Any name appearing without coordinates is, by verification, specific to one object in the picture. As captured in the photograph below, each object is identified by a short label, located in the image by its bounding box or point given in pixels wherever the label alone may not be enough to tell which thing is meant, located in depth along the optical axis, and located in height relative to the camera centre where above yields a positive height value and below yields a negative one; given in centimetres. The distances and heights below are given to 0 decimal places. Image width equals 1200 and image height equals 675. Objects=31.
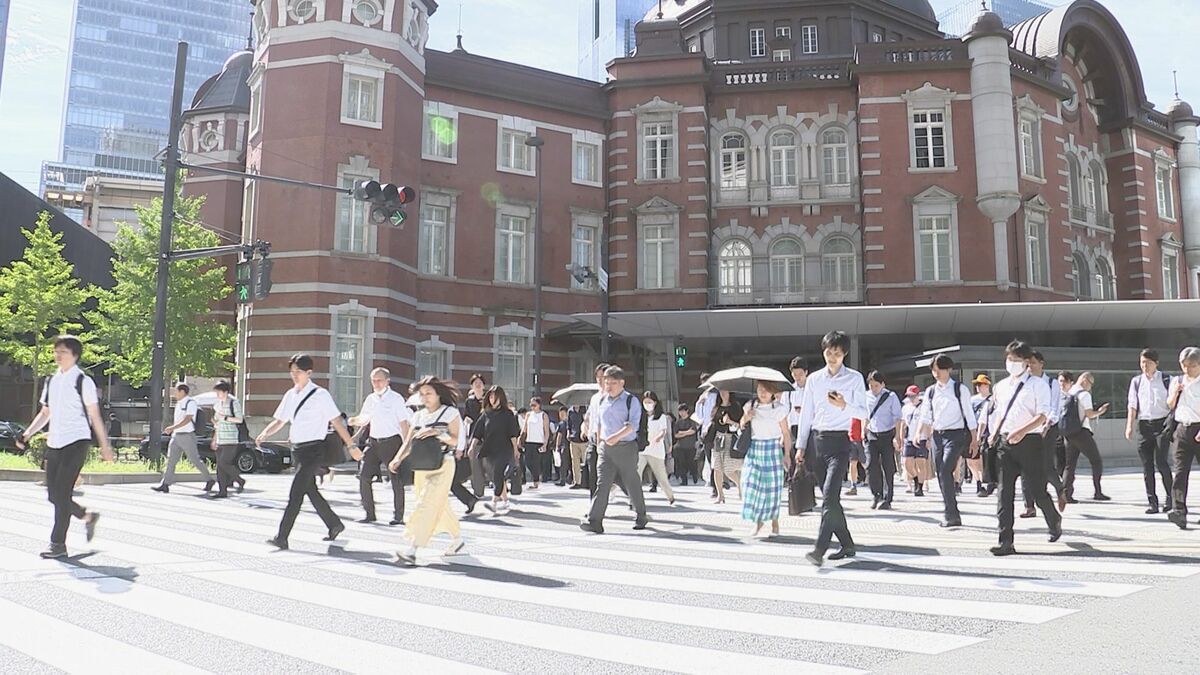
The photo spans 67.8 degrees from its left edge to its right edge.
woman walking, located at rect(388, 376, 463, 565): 763 -26
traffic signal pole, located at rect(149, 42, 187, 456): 1666 +335
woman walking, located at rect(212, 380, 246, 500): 1377 +1
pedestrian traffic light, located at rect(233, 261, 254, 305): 1636 +281
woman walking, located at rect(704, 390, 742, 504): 1255 +1
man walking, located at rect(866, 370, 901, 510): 1198 -3
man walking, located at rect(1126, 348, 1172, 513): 1015 +29
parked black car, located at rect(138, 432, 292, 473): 2217 -51
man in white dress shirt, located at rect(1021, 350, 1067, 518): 777 +8
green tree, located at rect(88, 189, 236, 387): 2780 +394
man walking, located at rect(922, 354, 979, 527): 946 +17
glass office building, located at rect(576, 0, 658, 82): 10075 +4756
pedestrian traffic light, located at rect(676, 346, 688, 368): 2345 +215
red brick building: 2569 +806
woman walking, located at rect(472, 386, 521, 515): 1131 +6
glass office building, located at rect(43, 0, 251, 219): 11269 +4566
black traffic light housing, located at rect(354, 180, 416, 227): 1408 +377
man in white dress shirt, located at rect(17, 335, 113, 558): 763 -3
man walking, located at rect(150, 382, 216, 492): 1406 +5
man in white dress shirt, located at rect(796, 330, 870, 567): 724 +20
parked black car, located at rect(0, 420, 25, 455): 2989 -12
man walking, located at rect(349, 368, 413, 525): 1066 +10
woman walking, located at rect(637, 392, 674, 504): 1323 -3
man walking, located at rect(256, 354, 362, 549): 830 +4
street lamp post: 2380 +414
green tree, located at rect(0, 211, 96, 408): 3100 +474
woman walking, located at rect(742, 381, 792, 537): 895 -23
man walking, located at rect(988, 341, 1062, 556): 754 +8
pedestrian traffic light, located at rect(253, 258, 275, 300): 1578 +276
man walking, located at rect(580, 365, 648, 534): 970 -5
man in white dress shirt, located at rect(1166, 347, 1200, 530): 891 +14
